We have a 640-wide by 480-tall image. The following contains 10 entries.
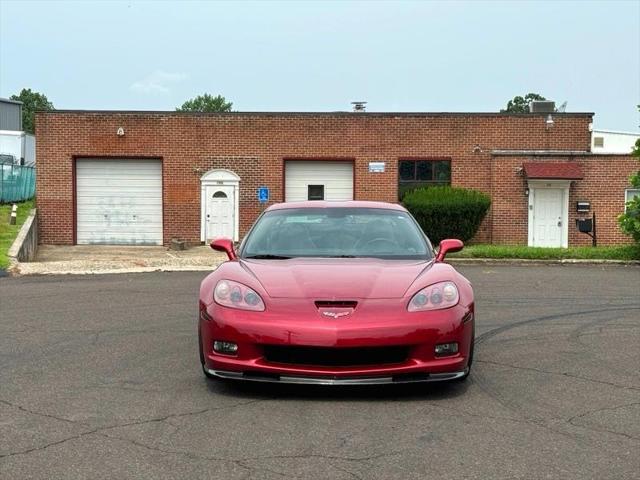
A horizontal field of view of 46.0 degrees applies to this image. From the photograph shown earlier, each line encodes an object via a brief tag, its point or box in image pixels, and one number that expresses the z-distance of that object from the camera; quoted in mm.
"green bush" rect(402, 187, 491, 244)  21875
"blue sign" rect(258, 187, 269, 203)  23812
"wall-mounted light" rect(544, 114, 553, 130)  23766
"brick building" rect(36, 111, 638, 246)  23812
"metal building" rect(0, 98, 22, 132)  55969
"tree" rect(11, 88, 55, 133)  111831
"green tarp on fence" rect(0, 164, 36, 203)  27781
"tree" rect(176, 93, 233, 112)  114812
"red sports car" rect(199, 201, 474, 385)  5102
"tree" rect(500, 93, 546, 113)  107000
